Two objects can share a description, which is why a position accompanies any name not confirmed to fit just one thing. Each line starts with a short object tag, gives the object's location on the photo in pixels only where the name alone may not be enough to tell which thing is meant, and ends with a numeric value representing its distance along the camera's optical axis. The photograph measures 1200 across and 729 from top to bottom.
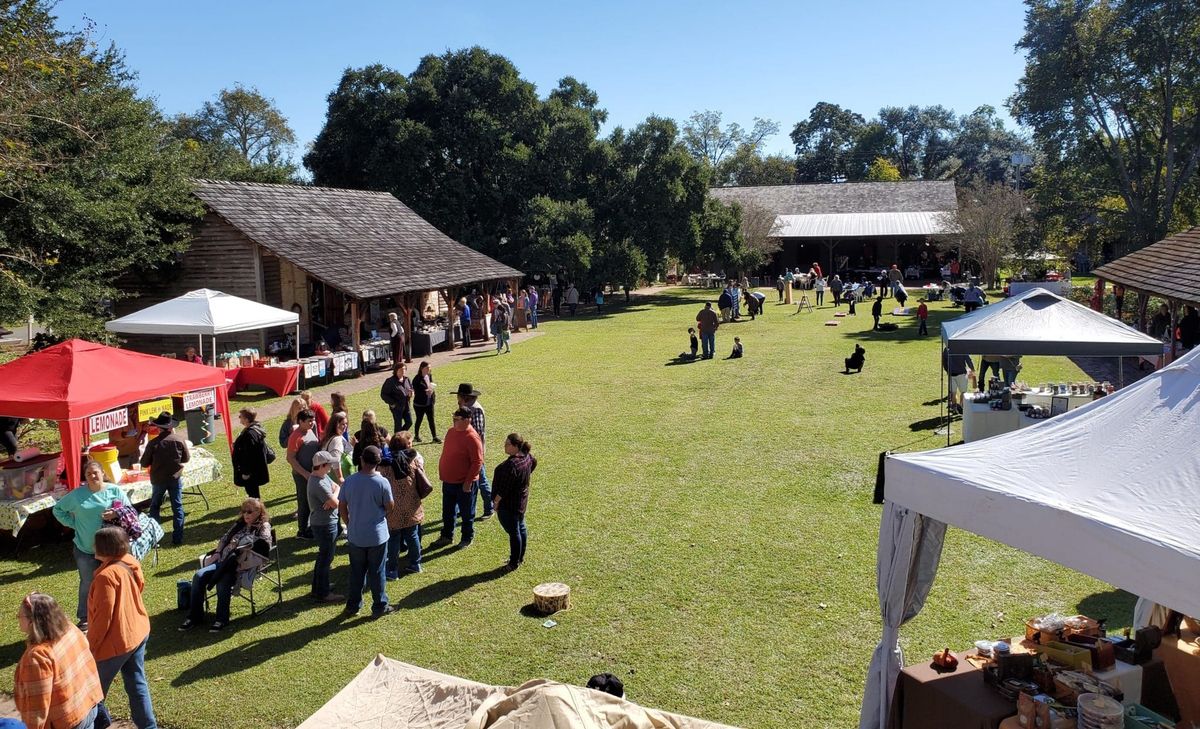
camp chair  7.20
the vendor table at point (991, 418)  11.65
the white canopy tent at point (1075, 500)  3.99
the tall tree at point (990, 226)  35.56
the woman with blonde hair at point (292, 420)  9.09
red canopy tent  8.90
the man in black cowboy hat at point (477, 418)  9.27
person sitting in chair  7.10
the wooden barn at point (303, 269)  20.47
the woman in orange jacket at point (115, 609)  5.22
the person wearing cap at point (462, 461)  8.39
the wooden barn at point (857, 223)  44.69
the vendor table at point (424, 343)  22.62
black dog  18.03
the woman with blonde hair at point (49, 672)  4.47
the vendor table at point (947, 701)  4.63
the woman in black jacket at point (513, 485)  7.76
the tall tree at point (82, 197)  16.91
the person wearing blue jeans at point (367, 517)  6.92
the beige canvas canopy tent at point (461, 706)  4.20
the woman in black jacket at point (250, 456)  9.02
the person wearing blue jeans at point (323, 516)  7.45
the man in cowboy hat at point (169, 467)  8.84
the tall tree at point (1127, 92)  28.59
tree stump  7.23
